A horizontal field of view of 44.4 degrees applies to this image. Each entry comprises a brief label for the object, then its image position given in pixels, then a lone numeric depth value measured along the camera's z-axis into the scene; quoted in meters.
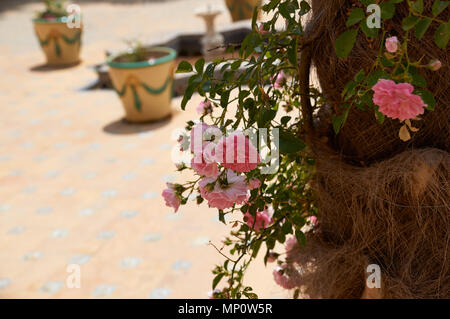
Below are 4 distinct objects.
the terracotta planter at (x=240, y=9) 6.79
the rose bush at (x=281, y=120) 0.73
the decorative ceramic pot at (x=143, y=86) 4.29
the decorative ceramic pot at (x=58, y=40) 6.20
